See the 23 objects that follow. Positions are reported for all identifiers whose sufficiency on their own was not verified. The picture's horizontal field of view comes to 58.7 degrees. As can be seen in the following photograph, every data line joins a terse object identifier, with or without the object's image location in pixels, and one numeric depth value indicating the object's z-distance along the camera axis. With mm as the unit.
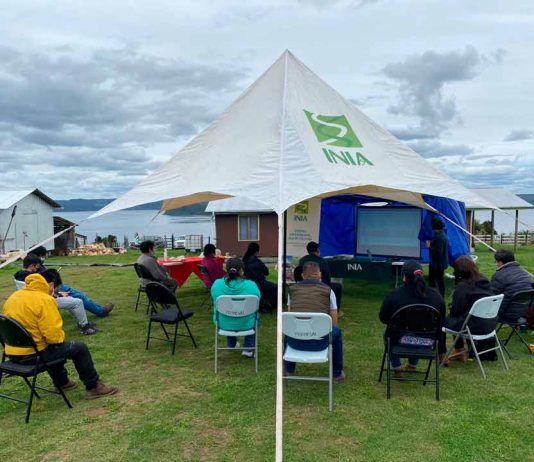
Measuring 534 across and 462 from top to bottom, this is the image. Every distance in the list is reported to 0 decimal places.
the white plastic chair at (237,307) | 4551
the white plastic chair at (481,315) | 4332
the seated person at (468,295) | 4535
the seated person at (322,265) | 6523
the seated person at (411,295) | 4070
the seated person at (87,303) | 6906
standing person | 7684
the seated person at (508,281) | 5121
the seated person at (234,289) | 4703
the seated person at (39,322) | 3684
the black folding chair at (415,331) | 3939
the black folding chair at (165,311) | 5289
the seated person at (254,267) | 6836
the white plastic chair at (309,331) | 3803
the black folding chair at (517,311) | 4961
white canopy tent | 5078
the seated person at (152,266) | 7039
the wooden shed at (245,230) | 20953
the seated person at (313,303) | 4145
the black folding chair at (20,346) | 3559
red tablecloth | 8625
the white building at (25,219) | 23719
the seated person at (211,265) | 7270
